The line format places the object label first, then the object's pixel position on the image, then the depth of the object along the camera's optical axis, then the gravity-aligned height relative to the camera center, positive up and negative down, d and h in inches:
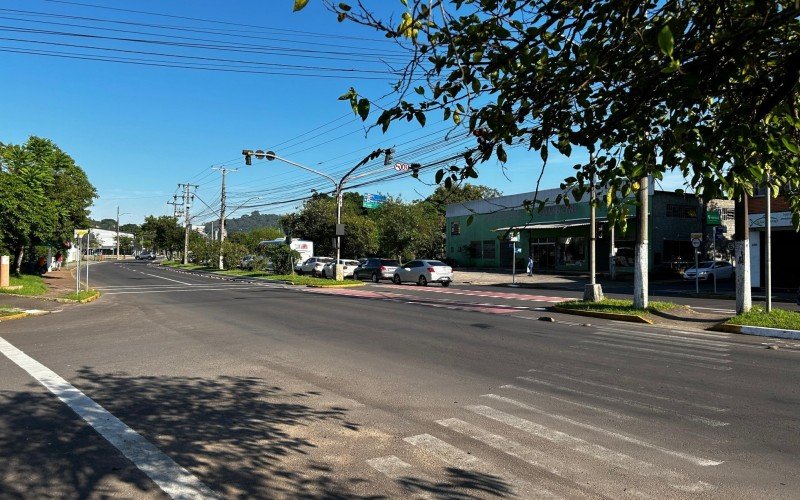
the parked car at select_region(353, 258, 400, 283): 1419.8 -21.7
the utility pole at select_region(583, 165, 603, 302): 719.5 -35.7
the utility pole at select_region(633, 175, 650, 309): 643.5 -7.4
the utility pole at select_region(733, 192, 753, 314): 574.2 +10.1
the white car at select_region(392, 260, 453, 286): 1270.9 -24.5
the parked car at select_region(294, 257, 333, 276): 1659.7 -15.9
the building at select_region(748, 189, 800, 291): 994.7 +34.3
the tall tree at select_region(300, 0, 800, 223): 115.6 +41.3
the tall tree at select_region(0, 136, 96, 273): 1011.3 +132.3
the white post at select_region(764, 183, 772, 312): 564.4 +3.8
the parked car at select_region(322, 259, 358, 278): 1534.1 -20.9
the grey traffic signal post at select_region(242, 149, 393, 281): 1071.2 +172.5
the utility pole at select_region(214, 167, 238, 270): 2194.9 +177.1
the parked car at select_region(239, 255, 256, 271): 1976.9 -10.3
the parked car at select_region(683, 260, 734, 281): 1302.9 -10.0
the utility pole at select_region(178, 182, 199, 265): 2899.4 +224.2
